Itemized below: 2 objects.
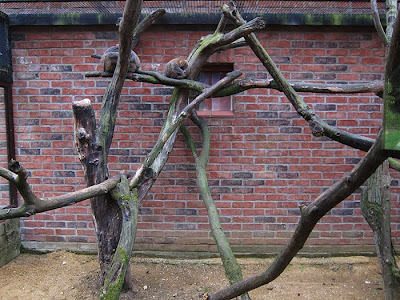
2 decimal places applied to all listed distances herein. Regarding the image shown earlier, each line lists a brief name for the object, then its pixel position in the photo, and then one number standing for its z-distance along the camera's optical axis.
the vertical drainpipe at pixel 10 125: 3.90
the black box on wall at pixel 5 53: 3.72
